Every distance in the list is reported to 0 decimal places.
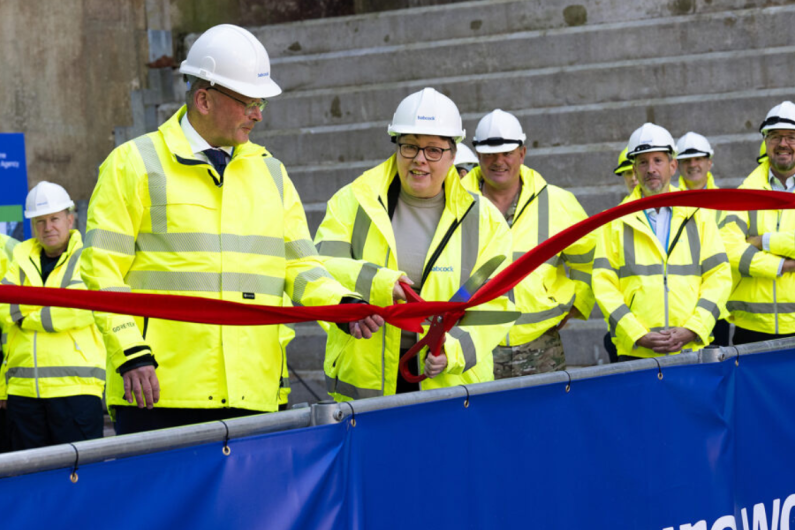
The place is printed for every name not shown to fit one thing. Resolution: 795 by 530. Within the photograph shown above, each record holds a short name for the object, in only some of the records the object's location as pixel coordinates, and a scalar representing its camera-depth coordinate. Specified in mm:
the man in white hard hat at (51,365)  6965
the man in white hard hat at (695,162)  8820
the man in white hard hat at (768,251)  6750
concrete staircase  10094
